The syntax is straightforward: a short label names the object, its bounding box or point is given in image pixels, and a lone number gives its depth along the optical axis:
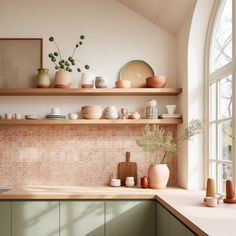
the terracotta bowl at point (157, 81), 3.90
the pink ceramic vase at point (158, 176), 3.62
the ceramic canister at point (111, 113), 3.89
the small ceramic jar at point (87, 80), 3.90
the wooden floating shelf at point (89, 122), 3.82
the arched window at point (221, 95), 3.00
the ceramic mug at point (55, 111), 3.92
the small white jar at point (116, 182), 3.86
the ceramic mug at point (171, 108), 3.93
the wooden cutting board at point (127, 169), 4.03
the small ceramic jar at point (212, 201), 2.51
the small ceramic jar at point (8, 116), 3.89
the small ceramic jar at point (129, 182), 3.84
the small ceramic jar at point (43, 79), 3.89
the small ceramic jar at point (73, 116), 3.88
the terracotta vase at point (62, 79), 3.88
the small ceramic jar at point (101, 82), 3.89
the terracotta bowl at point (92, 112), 3.88
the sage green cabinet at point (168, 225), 2.29
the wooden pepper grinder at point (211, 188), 2.75
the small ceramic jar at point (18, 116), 3.91
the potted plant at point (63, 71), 3.87
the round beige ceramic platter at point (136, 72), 4.10
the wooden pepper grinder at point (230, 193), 2.62
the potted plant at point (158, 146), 3.57
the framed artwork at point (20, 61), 4.05
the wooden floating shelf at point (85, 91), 3.81
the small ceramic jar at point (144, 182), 3.68
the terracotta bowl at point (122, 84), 3.89
